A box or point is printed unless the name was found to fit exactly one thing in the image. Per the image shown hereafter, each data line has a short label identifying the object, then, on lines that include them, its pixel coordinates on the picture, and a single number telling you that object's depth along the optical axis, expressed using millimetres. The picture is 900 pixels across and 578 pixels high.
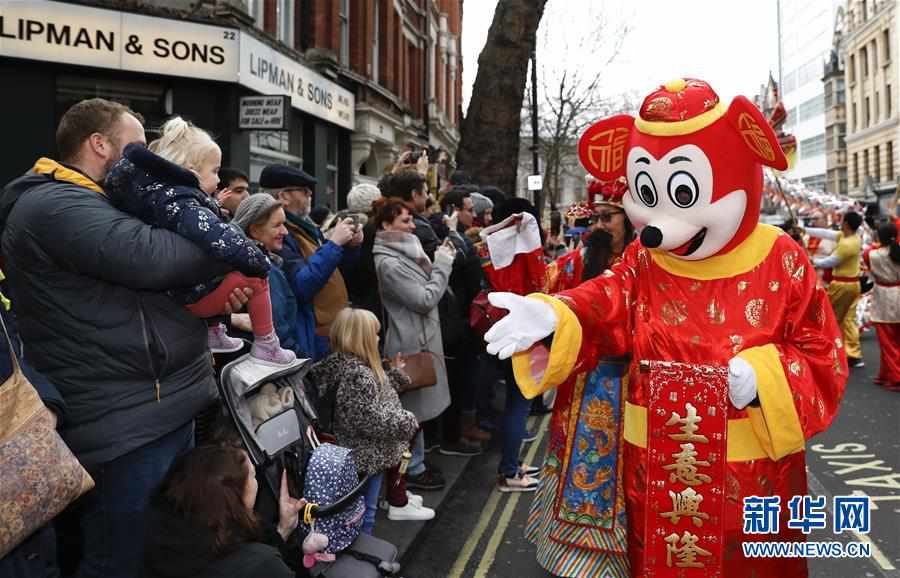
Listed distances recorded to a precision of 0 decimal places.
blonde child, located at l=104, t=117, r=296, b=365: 2326
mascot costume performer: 2590
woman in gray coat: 4504
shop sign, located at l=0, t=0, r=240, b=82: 8352
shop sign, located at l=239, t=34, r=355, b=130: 10297
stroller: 2748
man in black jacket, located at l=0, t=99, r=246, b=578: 2293
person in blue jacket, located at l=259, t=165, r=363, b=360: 3955
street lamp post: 17812
